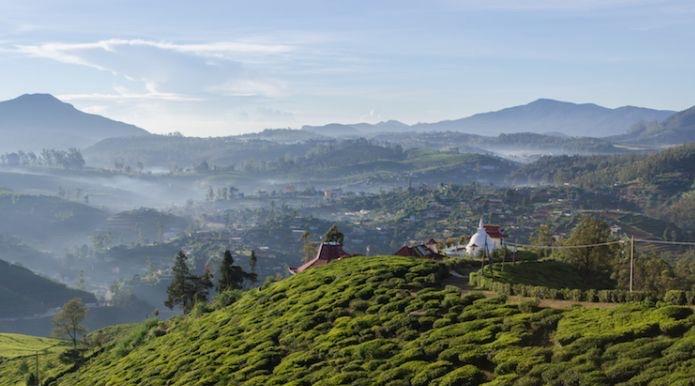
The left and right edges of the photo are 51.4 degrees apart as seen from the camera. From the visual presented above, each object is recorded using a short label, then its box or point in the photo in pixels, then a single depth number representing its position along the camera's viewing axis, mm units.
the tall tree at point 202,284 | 76738
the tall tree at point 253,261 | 84100
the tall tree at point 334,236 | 85481
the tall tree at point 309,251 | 97250
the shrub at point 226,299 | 61406
